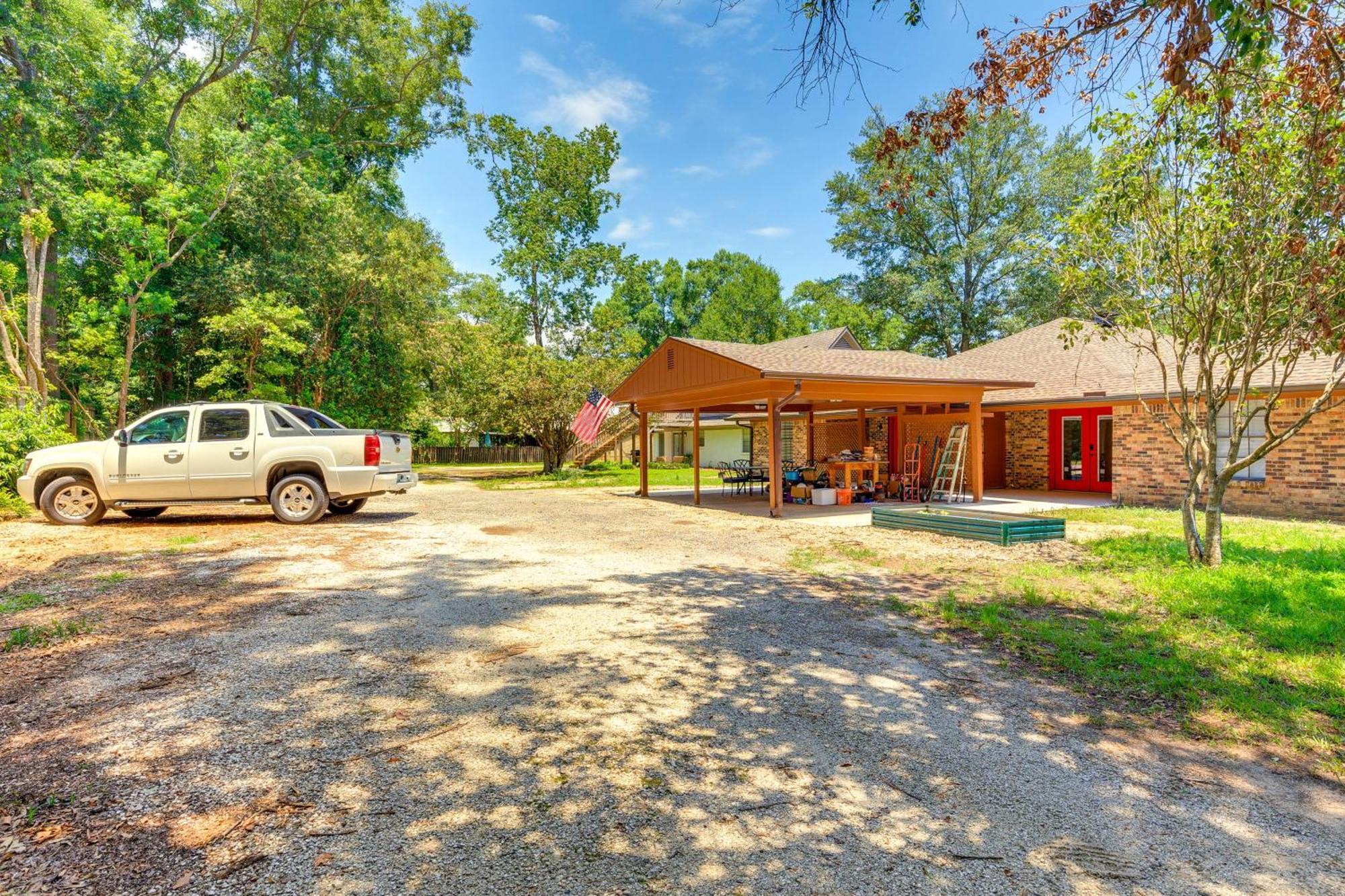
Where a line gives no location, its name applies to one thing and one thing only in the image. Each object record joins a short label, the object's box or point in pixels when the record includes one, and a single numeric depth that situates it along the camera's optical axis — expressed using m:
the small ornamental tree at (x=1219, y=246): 5.77
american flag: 20.75
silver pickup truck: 9.64
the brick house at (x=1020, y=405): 11.74
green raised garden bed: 9.20
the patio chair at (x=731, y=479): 17.94
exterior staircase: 29.88
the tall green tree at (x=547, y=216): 30.62
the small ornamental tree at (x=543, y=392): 23.88
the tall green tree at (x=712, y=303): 48.94
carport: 12.41
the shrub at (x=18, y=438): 10.76
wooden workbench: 15.84
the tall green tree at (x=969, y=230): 30.50
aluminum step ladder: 15.07
